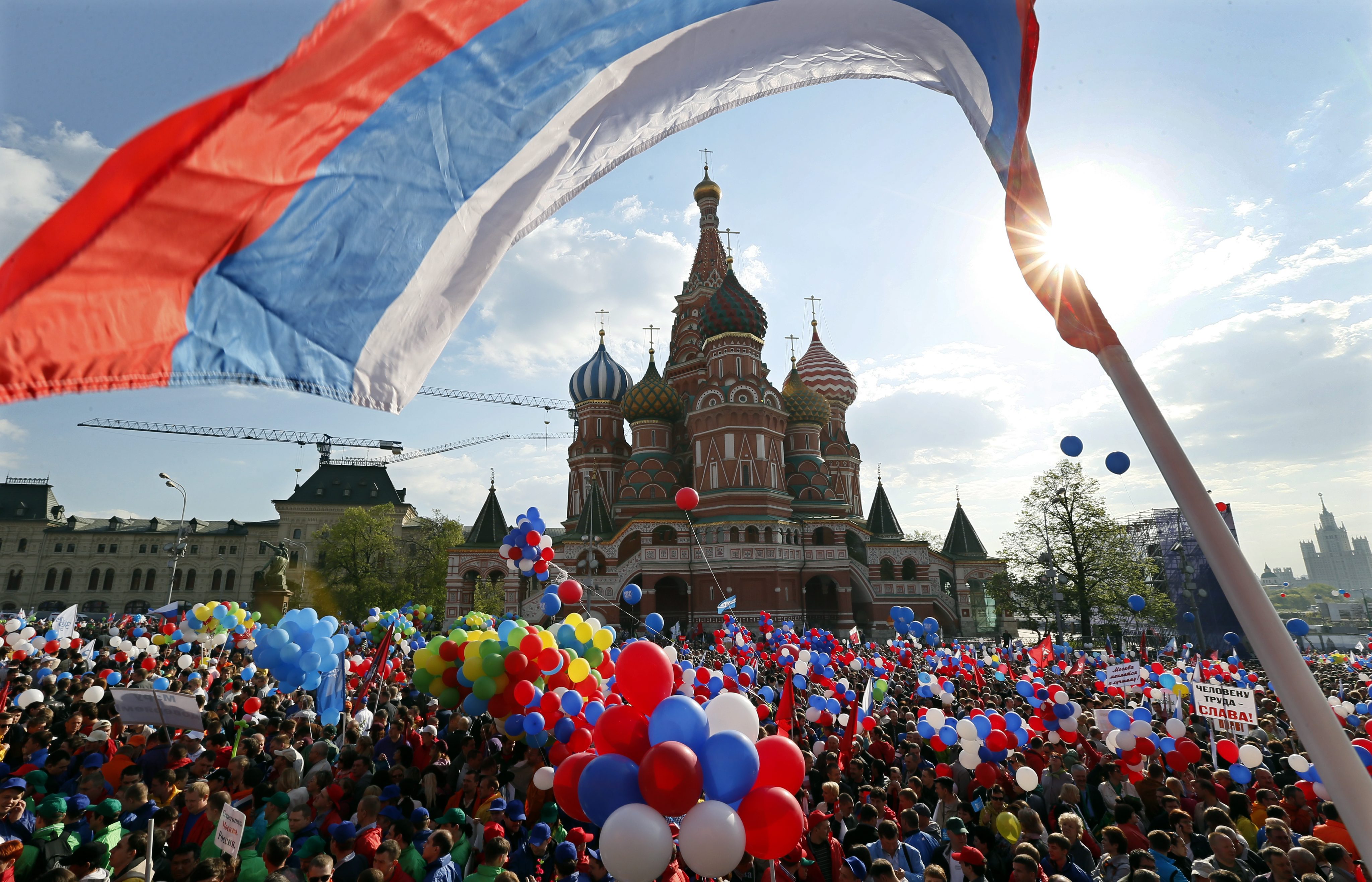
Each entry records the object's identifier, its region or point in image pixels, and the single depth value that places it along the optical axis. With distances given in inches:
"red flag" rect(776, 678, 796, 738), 300.7
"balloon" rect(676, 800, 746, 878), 148.6
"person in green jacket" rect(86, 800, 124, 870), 209.5
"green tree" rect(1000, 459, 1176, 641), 1200.2
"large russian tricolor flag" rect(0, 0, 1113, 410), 83.7
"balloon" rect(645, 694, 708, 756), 168.6
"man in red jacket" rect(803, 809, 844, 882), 212.7
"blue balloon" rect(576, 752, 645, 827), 164.2
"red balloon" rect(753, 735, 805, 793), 169.2
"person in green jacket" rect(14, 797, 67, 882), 199.8
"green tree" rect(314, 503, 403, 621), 1600.6
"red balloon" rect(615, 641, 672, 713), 198.2
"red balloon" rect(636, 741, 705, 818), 157.5
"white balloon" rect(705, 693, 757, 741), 186.9
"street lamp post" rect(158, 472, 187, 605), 1197.1
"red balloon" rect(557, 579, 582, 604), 499.8
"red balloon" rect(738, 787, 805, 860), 158.4
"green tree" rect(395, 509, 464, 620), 1711.4
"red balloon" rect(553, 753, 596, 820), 186.2
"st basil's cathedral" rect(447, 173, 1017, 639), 1396.4
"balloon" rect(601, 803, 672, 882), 148.7
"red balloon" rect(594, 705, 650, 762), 181.6
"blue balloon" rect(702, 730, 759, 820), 161.6
